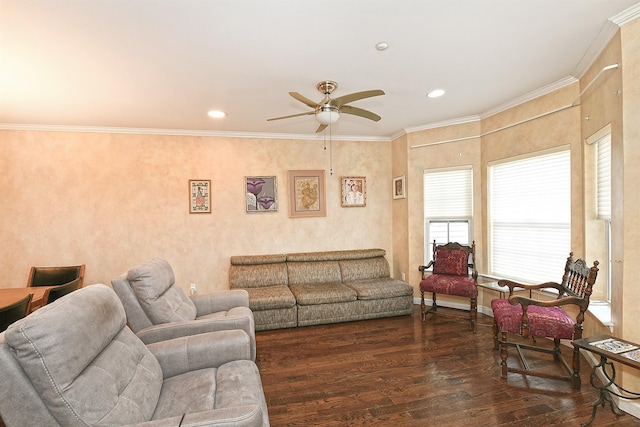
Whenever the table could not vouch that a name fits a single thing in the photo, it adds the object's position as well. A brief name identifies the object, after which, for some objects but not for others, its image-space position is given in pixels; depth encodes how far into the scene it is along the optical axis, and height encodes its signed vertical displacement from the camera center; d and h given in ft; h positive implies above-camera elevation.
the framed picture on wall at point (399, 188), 15.23 +1.26
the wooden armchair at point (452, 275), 12.04 -2.86
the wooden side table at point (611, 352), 5.83 -2.94
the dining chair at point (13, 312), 6.22 -2.09
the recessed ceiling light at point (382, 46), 7.32 +4.15
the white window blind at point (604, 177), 8.43 +0.91
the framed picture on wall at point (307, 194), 15.42 +1.00
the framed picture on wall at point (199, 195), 14.26 +0.92
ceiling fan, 7.65 +2.97
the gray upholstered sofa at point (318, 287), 12.38 -3.40
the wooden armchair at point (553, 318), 7.76 -3.03
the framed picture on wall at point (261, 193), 14.90 +1.05
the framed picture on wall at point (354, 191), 16.02 +1.16
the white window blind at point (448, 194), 13.98 +0.84
